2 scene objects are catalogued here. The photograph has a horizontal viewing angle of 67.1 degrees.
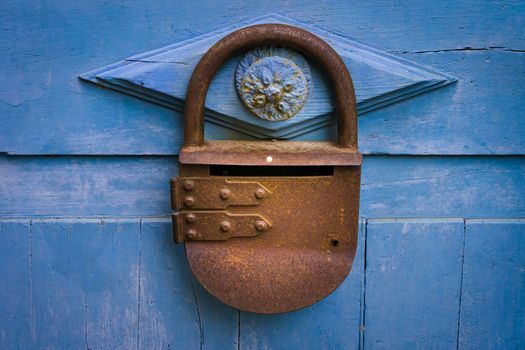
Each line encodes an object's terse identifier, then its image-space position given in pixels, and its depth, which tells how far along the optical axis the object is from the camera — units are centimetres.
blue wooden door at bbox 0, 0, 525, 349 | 60
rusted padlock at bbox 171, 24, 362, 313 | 56
